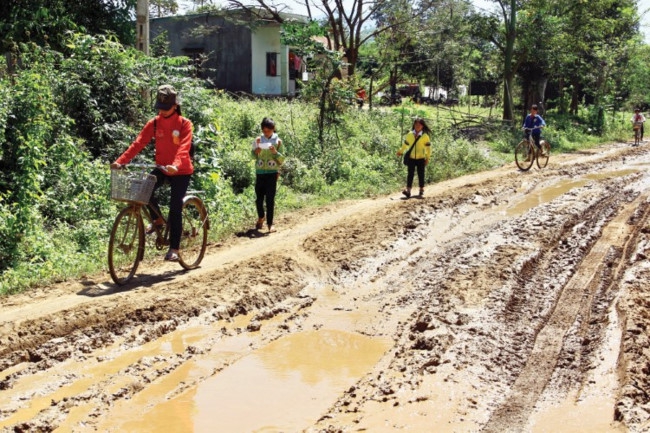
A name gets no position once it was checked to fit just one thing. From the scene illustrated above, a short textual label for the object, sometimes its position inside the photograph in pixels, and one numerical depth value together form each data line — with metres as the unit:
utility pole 12.48
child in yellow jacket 12.95
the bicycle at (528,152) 18.58
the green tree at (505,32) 27.29
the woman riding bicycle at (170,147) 7.02
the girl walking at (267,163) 9.71
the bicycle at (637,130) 27.61
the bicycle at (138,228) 6.71
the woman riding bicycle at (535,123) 18.48
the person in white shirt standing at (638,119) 27.55
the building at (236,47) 28.12
